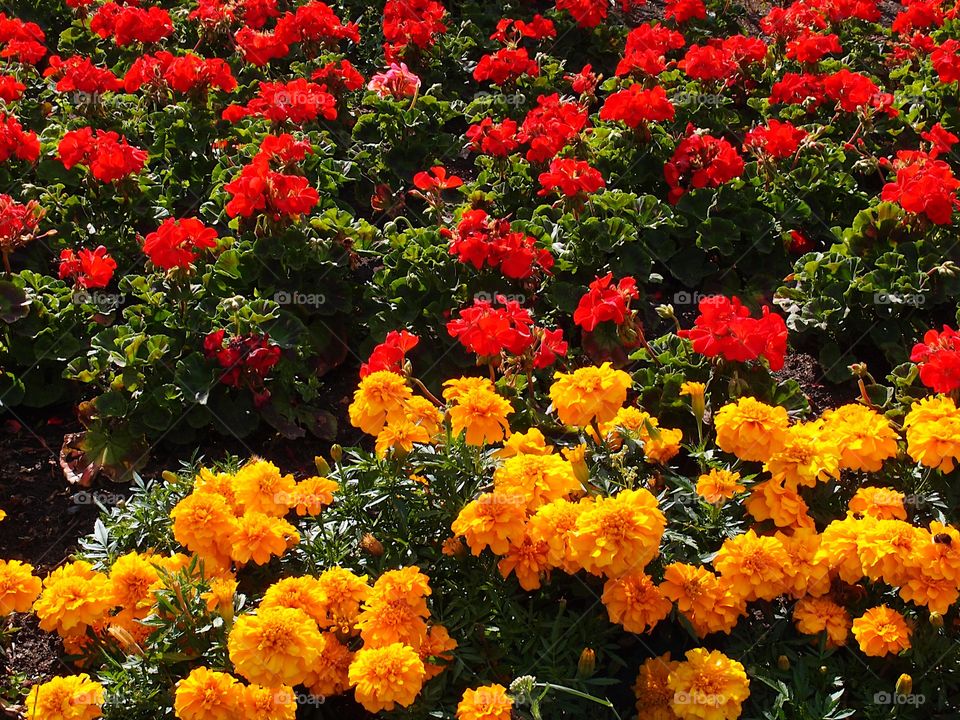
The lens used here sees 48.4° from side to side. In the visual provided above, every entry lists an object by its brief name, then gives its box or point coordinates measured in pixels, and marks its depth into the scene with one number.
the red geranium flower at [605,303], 3.97
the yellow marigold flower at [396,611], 2.74
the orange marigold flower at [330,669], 2.83
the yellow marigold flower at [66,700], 2.71
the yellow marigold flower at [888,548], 2.85
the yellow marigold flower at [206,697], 2.54
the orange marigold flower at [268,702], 2.60
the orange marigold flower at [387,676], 2.58
